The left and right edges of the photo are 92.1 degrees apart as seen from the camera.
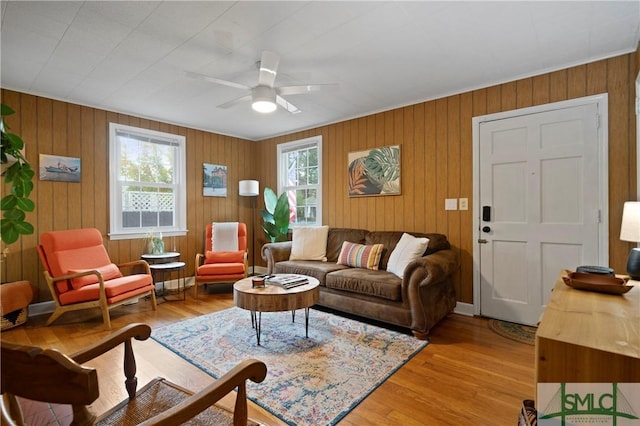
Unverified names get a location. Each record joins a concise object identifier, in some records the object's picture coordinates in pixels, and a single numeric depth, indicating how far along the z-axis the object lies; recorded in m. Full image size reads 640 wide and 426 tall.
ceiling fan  2.35
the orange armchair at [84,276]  3.02
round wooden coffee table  2.47
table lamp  1.78
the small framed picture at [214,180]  4.89
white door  2.71
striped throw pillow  3.51
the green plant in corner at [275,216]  4.74
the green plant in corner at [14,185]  0.66
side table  3.84
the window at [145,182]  4.03
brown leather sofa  2.68
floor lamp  5.02
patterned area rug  1.84
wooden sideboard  0.88
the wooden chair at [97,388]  0.69
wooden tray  1.47
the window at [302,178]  4.78
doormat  2.71
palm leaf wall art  3.88
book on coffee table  2.74
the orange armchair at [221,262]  4.04
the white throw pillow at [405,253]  3.01
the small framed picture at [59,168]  3.46
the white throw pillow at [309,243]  4.08
